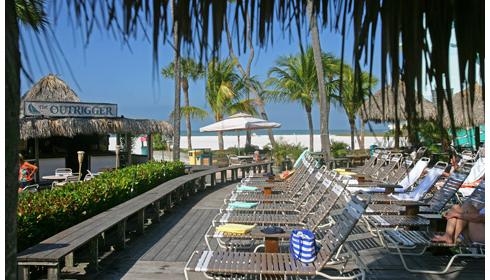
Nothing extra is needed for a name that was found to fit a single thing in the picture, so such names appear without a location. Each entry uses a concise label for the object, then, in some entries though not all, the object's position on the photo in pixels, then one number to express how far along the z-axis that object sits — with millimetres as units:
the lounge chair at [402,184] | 8617
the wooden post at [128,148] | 18516
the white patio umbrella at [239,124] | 19484
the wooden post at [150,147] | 20039
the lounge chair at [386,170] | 11445
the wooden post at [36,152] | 15960
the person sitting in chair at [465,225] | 4836
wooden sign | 15688
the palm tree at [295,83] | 22953
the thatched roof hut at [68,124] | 15236
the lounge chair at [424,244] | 4805
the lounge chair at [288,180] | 9180
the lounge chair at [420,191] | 7546
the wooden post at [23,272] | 4086
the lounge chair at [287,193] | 7595
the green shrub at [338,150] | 20453
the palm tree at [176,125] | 17844
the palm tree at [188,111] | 30627
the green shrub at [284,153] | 19922
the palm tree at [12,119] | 1361
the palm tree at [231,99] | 26795
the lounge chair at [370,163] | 13727
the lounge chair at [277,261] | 3891
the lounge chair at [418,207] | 5895
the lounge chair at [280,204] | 6540
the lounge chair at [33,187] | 10859
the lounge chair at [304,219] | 5168
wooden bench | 4070
